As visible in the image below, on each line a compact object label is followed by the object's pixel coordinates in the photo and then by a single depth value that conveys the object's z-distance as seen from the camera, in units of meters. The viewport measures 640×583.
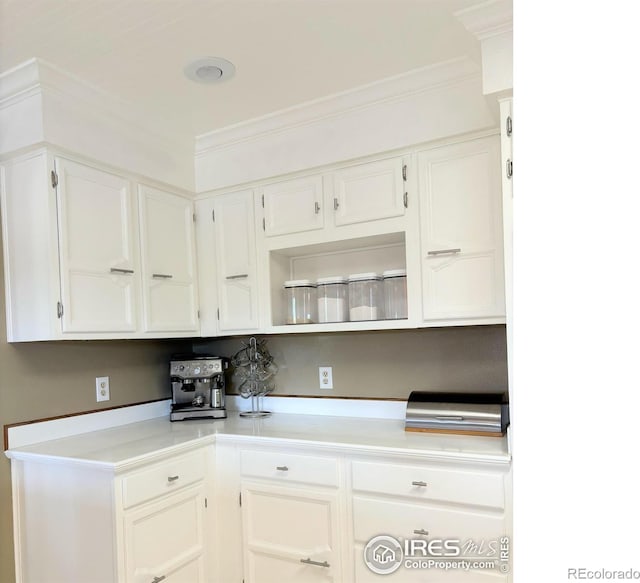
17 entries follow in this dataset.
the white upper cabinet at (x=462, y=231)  1.95
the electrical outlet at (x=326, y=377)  2.57
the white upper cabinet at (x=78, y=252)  1.96
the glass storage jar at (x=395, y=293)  2.23
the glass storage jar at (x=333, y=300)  2.37
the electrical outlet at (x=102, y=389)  2.39
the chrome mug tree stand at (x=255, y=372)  2.63
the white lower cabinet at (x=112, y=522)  1.81
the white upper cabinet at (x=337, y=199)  2.16
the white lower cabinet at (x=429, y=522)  1.73
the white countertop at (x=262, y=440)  1.82
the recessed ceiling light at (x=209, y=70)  1.86
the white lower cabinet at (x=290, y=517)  1.97
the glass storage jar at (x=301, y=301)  2.46
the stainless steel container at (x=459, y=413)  1.98
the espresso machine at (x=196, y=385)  2.59
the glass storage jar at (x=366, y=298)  2.28
